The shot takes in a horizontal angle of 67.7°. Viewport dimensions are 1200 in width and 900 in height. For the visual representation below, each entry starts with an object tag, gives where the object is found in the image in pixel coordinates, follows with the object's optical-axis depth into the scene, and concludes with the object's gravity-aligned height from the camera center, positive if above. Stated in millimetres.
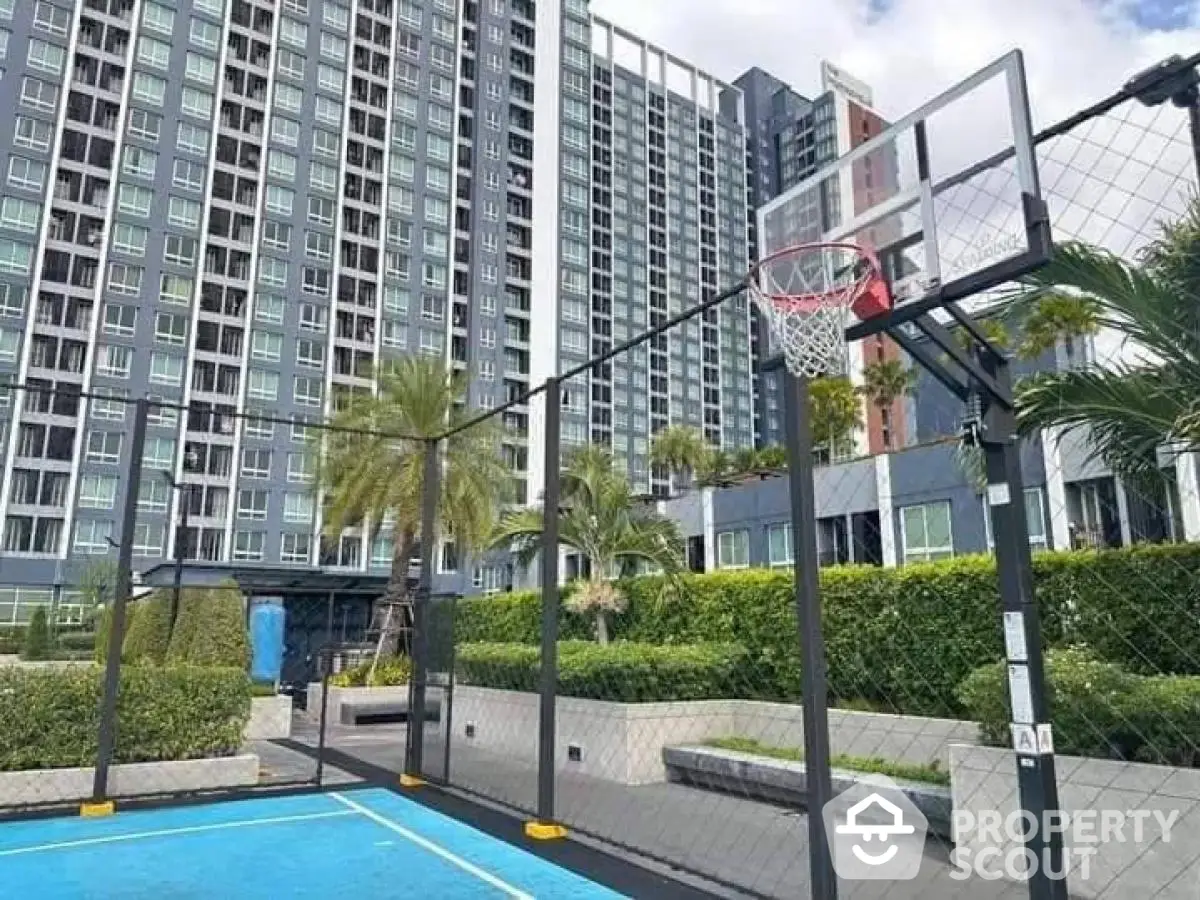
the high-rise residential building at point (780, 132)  78875 +47131
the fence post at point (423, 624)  9250 +27
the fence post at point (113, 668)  7883 -366
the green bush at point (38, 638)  20733 -285
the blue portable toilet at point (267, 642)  18750 -320
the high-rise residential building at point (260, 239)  41625 +20698
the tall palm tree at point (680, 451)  52031 +10162
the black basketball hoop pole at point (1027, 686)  3594 -234
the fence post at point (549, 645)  6809 -137
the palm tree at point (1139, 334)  5230 +1703
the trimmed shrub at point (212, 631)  11898 -60
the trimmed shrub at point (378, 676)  17000 -946
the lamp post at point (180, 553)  12664 +1217
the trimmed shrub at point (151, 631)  12602 -65
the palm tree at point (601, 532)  14234 +1589
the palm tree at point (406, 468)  19188 +3427
